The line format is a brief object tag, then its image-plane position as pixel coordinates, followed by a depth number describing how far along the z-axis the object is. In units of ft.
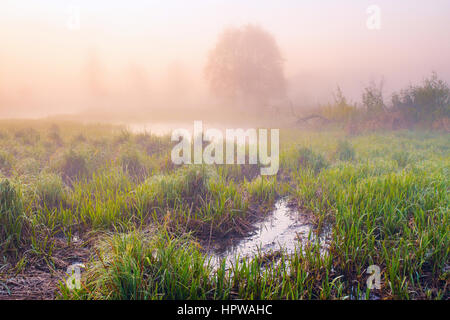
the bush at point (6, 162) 20.85
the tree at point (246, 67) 87.25
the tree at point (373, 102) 45.24
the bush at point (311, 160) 22.16
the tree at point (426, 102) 42.29
